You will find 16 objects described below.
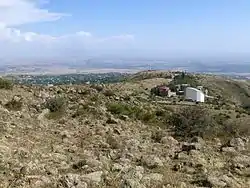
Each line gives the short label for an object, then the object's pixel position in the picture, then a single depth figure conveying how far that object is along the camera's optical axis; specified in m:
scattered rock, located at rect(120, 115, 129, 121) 12.58
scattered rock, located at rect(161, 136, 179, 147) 9.60
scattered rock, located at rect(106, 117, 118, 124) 11.69
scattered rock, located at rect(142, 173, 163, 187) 6.31
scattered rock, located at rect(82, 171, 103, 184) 6.06
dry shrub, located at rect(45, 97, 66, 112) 11.98
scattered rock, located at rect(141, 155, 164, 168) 7.42
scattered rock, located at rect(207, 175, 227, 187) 6.42
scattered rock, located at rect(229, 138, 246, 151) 9.37
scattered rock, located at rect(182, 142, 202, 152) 8.82
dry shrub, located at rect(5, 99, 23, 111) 11.53
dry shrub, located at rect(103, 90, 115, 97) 18.21
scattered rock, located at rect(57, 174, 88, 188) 5.81
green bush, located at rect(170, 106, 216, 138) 11.12
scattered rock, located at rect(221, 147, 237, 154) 8.94
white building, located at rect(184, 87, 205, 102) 44.74
